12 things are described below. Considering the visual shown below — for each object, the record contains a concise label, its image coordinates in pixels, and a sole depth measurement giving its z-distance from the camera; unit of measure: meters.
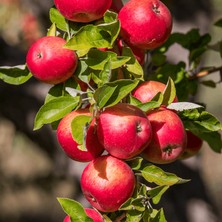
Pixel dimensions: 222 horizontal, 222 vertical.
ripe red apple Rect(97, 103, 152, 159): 1.75
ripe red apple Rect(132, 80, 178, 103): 1.83
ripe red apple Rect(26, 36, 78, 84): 1.81
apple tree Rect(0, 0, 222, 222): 1.75
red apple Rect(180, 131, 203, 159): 2.11
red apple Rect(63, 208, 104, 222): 1.79
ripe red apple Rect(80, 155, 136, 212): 1.76
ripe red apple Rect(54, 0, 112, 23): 1.80
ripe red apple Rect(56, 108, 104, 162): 1.77
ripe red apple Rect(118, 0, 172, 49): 1.83
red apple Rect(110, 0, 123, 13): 1.91
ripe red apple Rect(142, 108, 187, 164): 1.79
